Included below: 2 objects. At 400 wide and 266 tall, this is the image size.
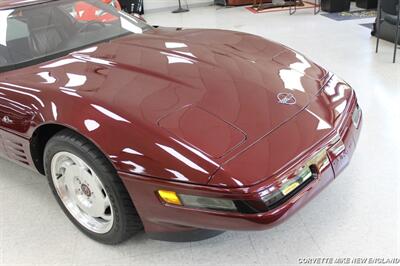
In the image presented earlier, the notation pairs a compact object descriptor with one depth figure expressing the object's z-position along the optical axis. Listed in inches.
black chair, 159.3
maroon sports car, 52.6
